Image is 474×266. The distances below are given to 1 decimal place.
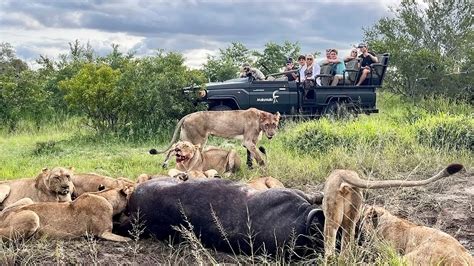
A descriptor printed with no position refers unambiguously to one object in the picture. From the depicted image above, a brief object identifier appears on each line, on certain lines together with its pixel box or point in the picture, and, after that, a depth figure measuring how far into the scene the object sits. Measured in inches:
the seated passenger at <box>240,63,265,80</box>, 674.3
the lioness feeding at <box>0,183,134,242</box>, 235.8
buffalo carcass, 218.8
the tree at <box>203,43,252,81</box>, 974.4
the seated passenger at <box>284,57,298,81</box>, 697.0
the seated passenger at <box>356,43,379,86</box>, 700.7
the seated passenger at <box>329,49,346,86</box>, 694.5
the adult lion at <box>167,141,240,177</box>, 393.7
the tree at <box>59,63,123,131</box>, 677.3
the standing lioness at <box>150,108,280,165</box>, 506.9
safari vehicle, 650.2
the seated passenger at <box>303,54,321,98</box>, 675.4
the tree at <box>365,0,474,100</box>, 903.1
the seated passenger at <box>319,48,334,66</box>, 701.9
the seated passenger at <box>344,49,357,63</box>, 725.3
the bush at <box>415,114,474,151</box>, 443.8
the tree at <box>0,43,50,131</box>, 799.1
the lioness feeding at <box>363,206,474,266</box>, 190.7
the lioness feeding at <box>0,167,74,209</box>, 279.0
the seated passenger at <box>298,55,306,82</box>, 683.7
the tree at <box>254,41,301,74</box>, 1064.2
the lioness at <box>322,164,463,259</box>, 200.7
